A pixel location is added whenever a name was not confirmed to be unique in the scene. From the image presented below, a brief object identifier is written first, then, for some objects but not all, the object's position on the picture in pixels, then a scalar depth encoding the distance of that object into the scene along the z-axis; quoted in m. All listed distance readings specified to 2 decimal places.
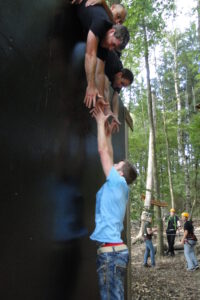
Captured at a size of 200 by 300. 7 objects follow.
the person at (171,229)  12.26
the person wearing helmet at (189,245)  9.50
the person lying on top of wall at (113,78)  3.02
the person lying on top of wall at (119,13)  3.93
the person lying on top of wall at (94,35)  2.48
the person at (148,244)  10.06
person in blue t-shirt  2.20
